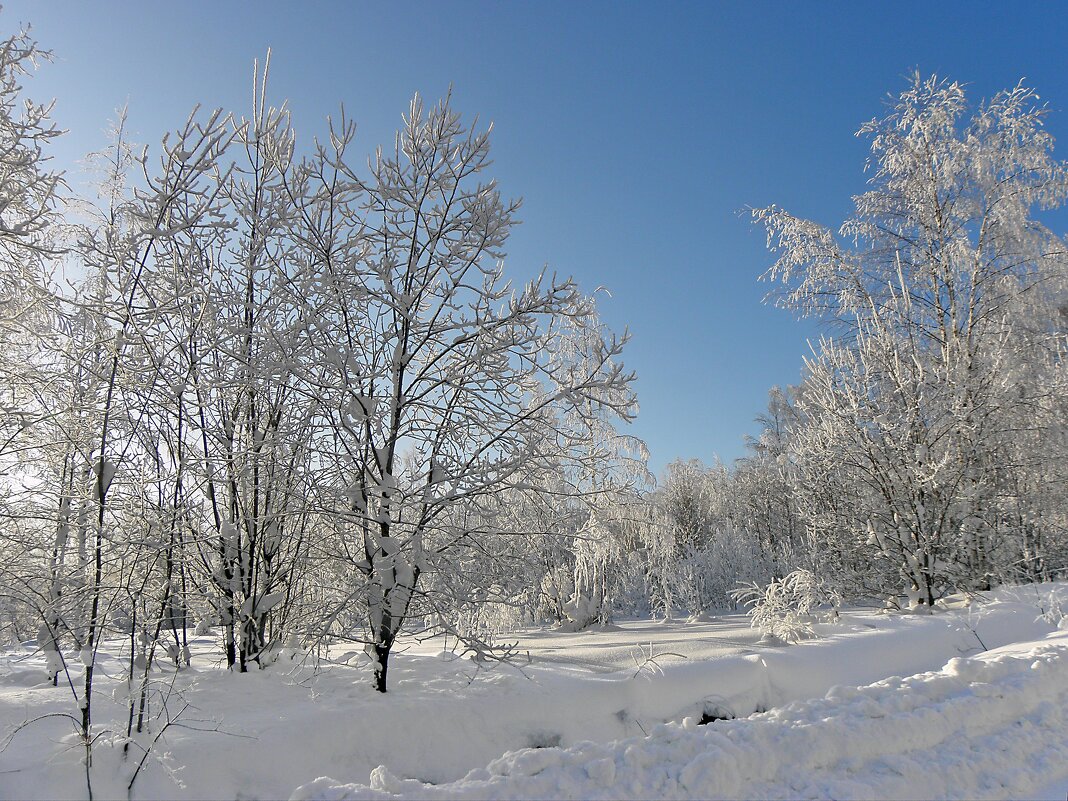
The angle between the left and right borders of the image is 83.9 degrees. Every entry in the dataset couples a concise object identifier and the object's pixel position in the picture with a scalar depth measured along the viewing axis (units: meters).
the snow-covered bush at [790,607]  5.86
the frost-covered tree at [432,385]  4.14
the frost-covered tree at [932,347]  8.71
